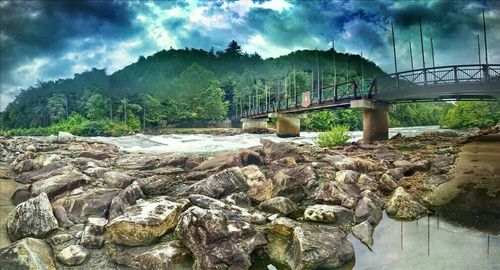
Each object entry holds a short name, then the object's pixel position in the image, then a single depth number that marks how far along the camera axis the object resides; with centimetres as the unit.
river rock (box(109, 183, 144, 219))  316
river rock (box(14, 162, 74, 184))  429
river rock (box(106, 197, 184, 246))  249
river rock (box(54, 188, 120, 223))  316
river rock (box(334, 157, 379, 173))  489
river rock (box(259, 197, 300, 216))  330
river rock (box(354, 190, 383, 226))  315
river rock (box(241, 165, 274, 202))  370
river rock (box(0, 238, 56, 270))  206
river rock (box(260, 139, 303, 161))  583
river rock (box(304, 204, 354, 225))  306
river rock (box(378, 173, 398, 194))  400
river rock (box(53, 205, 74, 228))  293
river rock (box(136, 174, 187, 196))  387
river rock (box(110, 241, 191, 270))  227
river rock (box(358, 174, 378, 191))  395
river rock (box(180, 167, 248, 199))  368
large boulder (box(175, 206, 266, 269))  229
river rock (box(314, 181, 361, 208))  346
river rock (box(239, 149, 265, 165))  521
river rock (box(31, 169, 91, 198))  354
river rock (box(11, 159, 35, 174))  509
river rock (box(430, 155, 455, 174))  464
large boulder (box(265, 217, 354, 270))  233
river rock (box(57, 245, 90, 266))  237
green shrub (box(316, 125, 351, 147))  869
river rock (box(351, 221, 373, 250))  276
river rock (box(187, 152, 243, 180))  457
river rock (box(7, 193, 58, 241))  266
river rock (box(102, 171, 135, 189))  408
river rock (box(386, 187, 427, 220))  325
